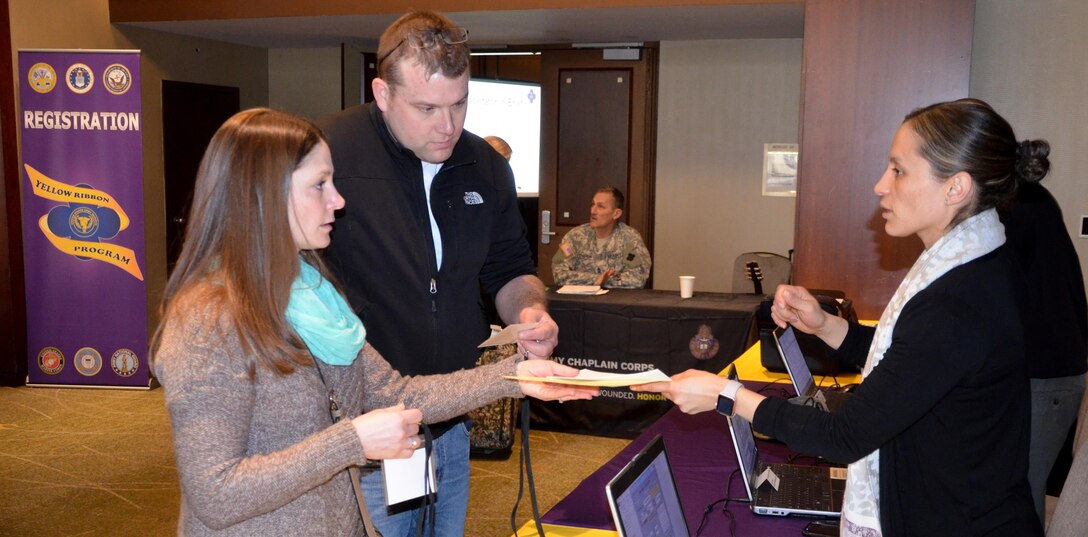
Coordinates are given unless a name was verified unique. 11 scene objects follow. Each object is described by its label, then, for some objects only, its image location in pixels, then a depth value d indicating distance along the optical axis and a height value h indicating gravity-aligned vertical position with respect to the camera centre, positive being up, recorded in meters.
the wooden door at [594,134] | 7.89 +0.47
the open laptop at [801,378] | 2.84 -0.62
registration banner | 6.23 -0.19
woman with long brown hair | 1.35 -0.26
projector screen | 8.07 +0.60
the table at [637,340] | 5.10 -0.85
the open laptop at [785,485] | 2.21 -0.76
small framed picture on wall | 7.62 +0.19
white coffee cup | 5.36 -0.57
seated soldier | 5.89 -0.42
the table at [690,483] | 2.09 -0.76
